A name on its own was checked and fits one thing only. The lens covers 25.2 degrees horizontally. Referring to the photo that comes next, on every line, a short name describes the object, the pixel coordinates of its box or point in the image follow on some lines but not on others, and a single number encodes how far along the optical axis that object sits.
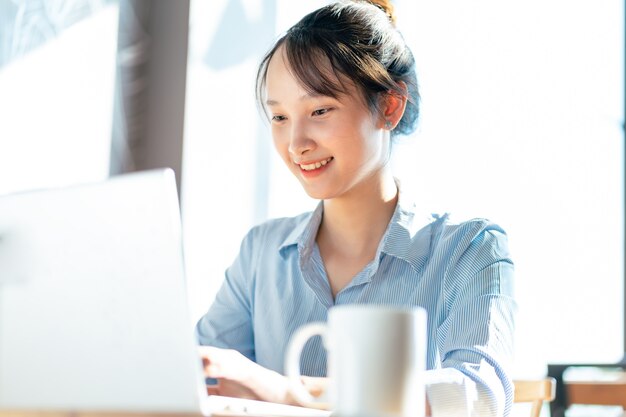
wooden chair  1.86
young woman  1.94
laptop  1.31
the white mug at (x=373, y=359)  1.25
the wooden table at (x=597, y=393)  1.92
